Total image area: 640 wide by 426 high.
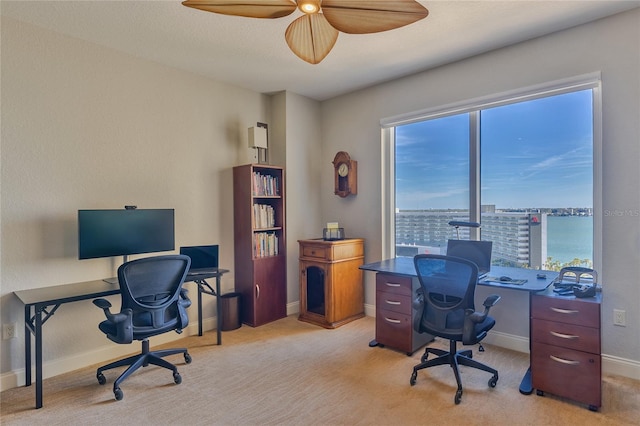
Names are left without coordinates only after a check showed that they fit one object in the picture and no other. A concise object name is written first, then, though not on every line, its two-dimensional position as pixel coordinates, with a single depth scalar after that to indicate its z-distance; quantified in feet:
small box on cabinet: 13.46
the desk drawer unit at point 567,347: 7.09
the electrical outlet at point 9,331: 8.26
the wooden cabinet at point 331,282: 12.20
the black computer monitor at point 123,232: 8.89
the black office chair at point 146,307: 7.75
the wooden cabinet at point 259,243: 12.46
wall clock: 13.65
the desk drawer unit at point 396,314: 9.91
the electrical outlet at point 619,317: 8.43
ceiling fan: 5.55
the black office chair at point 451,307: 7.68
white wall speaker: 12.61
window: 9.30
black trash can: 11.94
